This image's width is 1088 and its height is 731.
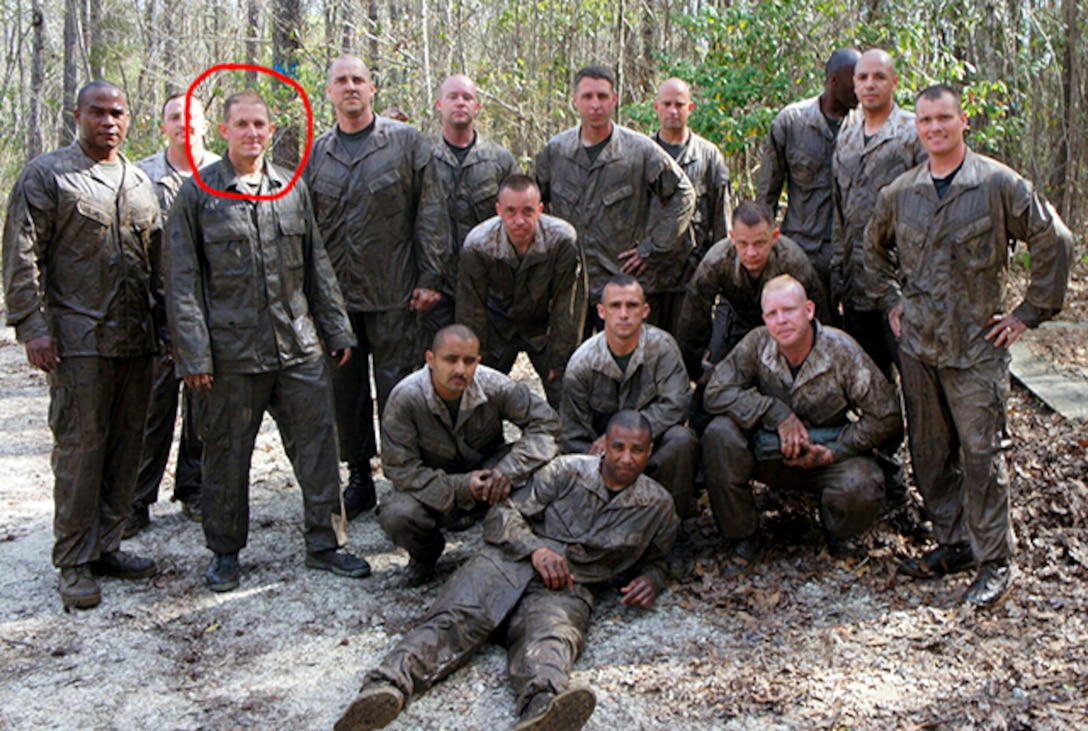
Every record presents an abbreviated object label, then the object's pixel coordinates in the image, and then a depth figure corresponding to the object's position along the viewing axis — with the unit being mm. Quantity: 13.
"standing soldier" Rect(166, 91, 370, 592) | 4945
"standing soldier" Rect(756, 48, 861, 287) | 6098
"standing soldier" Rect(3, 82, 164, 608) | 4914
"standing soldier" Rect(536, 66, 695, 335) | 6375
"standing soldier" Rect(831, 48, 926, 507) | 5531
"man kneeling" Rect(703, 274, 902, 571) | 5129
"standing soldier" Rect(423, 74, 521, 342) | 6457
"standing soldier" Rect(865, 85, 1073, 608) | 4578
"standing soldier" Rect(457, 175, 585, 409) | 5781
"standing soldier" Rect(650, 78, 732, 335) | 6734
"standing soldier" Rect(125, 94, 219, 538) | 6070
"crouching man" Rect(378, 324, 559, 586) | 5043
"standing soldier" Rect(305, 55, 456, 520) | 5980
